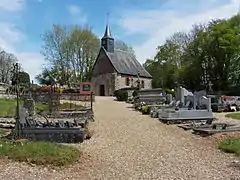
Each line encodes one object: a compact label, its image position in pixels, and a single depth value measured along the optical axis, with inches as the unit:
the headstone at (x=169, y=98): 577.3
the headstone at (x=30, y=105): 398.9
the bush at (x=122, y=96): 852.5
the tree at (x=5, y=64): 1205.3
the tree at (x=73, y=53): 1132.0
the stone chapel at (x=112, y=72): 1167.9
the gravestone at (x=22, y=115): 258.2
